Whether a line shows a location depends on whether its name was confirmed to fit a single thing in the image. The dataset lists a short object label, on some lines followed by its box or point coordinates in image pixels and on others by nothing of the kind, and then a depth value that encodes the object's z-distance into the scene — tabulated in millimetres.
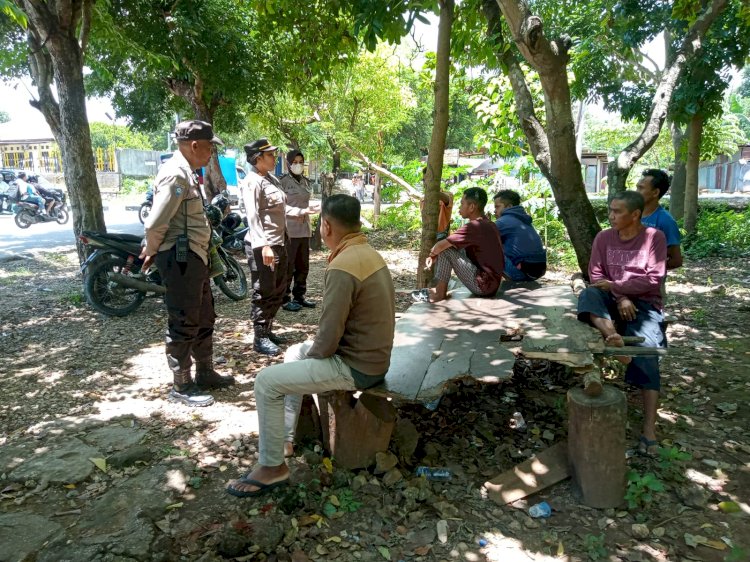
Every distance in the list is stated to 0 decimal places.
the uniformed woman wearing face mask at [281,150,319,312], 6480
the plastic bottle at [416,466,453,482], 3309
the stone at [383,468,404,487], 3203
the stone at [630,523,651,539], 2829
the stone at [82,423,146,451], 3520
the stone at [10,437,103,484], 3160
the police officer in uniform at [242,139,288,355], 5168
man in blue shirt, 4078
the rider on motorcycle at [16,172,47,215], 15594
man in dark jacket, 5367
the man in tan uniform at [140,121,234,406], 3807
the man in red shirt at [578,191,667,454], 3547
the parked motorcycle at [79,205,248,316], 6398
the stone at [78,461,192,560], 2600
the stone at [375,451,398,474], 3266
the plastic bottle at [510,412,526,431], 3982
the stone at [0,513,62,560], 2543
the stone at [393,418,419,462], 3455
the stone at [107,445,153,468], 3326
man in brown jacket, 2895
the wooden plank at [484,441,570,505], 3146
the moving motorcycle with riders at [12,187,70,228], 15086
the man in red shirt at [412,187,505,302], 4688
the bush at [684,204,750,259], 10633
